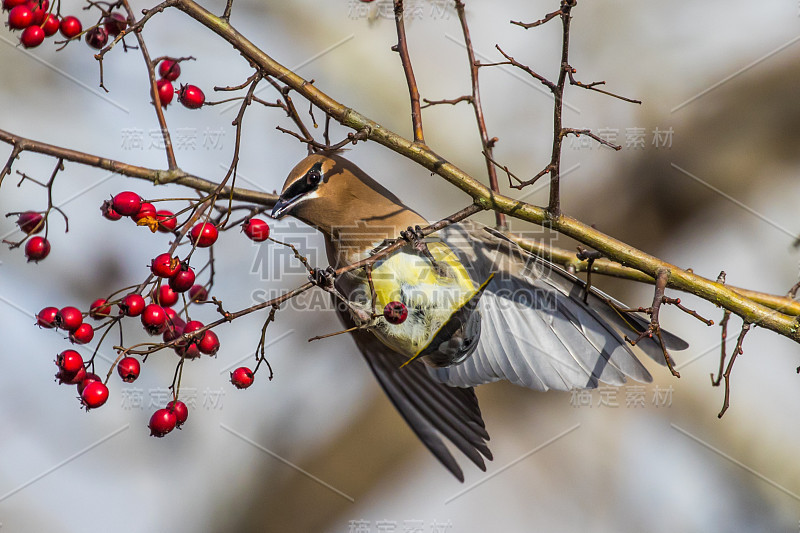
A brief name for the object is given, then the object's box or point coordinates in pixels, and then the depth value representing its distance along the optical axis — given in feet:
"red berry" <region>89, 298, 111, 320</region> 15.08
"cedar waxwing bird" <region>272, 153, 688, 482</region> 18.80
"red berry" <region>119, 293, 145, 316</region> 15.17
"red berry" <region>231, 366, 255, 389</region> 15.01
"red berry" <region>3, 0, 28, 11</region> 16.52
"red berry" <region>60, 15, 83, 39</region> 18.06
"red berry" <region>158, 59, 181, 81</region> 18.84
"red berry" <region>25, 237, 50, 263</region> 17.97
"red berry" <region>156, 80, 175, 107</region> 18.81
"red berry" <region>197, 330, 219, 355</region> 15.61
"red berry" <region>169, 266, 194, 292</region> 15.02
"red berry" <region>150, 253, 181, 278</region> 14.28
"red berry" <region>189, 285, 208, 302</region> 16.88
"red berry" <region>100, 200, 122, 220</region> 16.28
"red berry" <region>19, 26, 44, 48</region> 16.78
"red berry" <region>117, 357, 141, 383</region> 15.71
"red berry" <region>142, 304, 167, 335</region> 15.34
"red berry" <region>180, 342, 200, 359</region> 15.76
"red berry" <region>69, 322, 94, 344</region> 15.84
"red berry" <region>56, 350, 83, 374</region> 15.49
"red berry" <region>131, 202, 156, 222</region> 15.14
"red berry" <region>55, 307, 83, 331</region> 15.51
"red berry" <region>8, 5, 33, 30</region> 16.29
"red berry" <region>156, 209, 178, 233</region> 15.24
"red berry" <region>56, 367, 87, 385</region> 15.70
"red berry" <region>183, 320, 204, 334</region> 15.03
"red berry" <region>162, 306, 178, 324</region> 16.00
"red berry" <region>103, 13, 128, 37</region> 17.47
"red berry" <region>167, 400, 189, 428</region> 15.88
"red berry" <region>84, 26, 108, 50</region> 18.35
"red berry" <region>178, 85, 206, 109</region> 16.31
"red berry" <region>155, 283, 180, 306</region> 16.43
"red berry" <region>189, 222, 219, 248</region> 14.80
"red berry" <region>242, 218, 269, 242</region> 15.72
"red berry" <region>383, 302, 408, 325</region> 14.86
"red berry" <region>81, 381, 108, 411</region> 15.26
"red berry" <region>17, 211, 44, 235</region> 17.20
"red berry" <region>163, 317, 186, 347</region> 15.97
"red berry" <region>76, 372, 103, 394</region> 16.05
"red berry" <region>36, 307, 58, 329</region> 15.87
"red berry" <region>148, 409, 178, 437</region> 15.56
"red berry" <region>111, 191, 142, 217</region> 14.92
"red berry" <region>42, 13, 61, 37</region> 17.60
